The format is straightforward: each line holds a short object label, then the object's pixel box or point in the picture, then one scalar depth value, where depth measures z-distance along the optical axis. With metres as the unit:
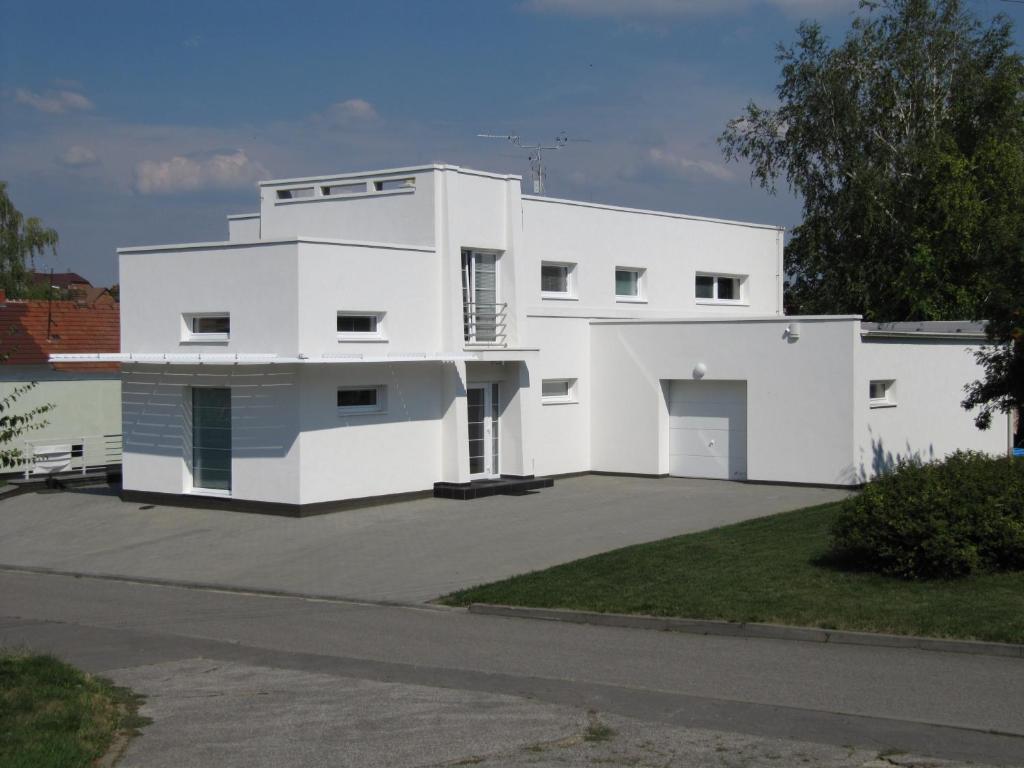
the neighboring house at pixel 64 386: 28.58
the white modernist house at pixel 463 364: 20.66
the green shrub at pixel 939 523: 12.23
